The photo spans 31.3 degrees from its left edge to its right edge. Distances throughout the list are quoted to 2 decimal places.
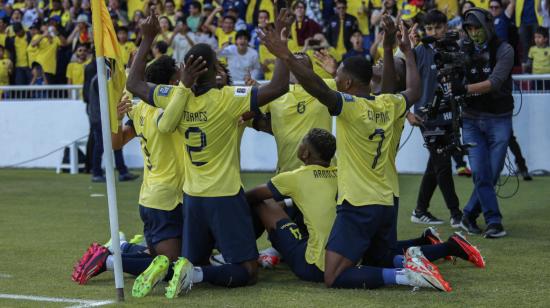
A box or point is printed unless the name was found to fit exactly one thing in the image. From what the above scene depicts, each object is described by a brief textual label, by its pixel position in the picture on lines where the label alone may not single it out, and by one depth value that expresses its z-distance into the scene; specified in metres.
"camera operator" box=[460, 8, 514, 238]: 10.19
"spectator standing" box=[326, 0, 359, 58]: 20.17
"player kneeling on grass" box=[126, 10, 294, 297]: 7.47
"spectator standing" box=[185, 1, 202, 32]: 21.97
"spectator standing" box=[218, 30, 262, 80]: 19.14
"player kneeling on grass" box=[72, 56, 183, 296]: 8.04
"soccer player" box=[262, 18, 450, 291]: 7.34
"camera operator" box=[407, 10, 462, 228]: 11.08
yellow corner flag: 6.99
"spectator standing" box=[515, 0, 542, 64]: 18.47
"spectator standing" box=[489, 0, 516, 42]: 17.33
